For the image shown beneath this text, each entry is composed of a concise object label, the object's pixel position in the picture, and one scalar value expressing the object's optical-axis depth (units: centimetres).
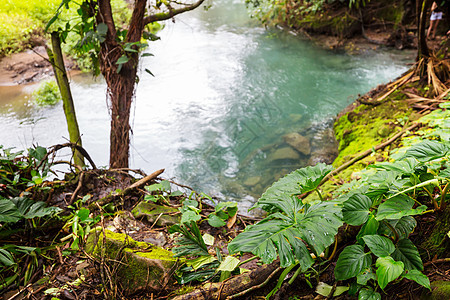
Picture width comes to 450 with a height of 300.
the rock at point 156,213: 198
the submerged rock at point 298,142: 448
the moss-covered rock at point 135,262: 140
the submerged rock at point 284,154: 443
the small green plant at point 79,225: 173
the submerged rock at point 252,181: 407
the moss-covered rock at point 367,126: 315
